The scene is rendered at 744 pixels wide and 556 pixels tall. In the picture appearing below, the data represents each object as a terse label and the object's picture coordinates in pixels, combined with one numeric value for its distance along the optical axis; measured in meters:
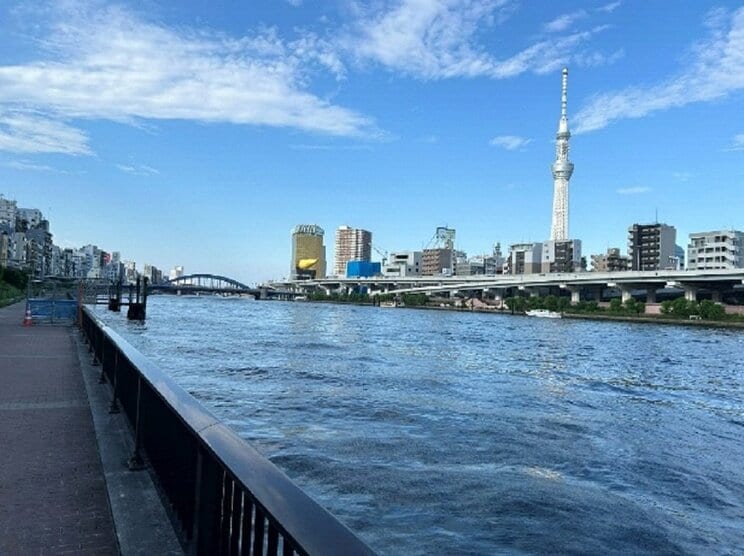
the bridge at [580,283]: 89.74
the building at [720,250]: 122.25
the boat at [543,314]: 103.86
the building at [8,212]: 151.38
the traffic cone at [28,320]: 26.92
